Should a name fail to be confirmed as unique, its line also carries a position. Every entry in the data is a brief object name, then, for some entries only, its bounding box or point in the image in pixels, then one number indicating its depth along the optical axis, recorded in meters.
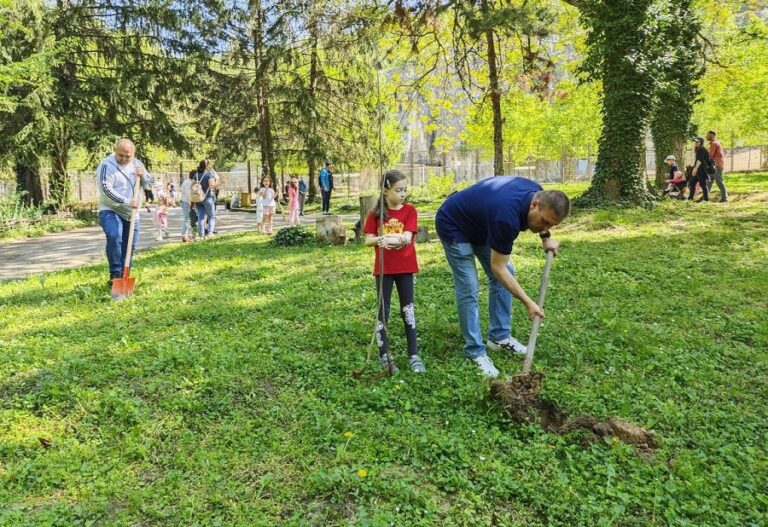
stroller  15.23
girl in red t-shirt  4.17
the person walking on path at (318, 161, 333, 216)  18.83
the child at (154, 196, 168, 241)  13.71
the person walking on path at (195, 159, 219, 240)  11.93
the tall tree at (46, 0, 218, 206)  17.23
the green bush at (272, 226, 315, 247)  11.10
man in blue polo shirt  3.71
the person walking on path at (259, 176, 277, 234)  13.37
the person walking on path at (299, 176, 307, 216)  21.33
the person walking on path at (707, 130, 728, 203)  13.85
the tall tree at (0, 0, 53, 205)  15.29
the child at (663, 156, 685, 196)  15.40
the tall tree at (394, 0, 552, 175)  9.53
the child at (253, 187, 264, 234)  13.61
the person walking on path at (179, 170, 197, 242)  12.16
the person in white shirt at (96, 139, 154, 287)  6.86
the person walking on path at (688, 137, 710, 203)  13.61
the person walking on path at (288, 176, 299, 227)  15.30
